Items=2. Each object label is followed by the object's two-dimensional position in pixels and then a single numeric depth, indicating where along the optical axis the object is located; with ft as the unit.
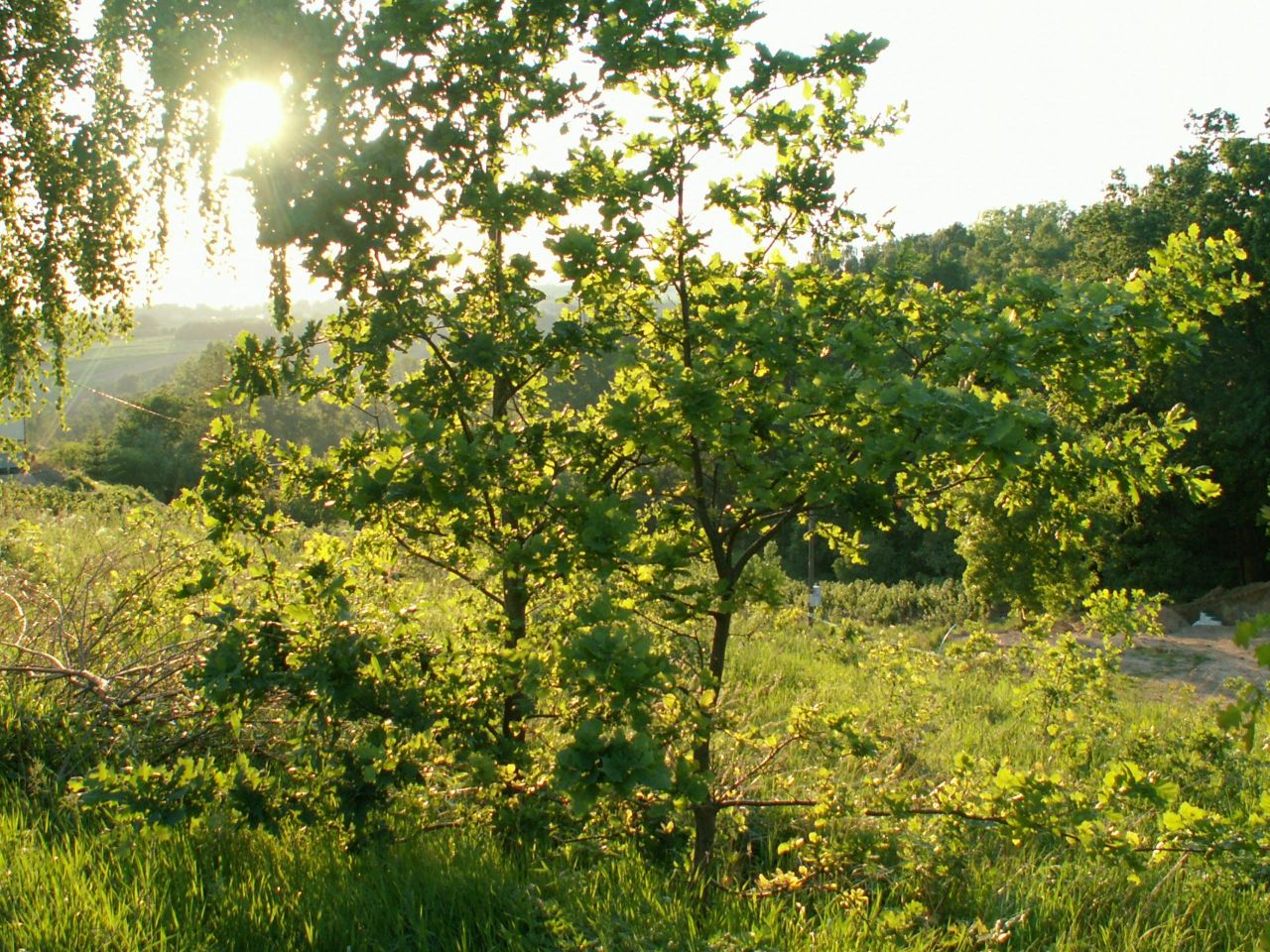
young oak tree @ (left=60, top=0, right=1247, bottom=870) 9.50
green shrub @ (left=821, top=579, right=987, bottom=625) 70.23
